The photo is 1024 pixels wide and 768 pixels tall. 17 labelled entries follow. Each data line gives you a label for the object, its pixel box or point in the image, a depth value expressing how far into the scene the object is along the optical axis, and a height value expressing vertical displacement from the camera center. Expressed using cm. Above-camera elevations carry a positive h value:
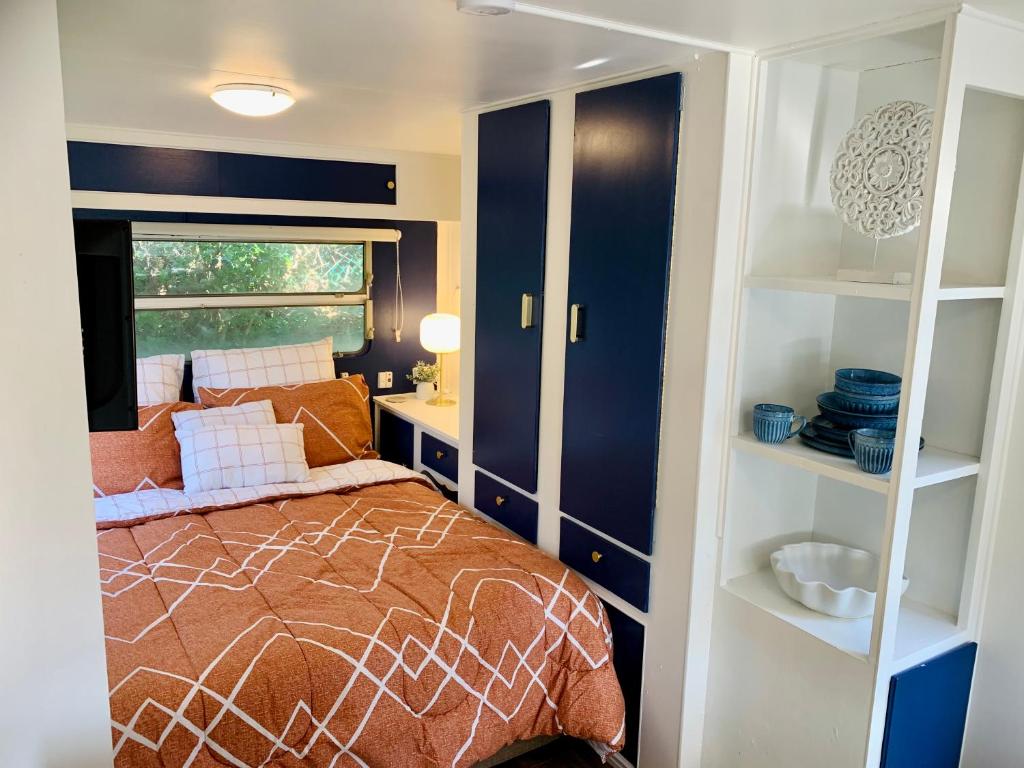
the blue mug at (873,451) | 171 -40
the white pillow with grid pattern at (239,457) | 307 -81
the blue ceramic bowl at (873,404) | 185 -32
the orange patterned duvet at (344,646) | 186 -98
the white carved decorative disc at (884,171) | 175 +19
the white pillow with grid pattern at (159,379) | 338 -57
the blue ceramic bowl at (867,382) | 186 -29
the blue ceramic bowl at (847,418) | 186 -36
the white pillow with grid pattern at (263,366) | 355 -54
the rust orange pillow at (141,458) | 306 -82
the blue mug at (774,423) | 196 -39
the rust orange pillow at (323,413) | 347 -72
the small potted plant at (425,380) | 407 -65
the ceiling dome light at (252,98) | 234 +41
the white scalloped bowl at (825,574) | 193 -79
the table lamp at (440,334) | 394 -41
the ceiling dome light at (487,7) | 147 +43
